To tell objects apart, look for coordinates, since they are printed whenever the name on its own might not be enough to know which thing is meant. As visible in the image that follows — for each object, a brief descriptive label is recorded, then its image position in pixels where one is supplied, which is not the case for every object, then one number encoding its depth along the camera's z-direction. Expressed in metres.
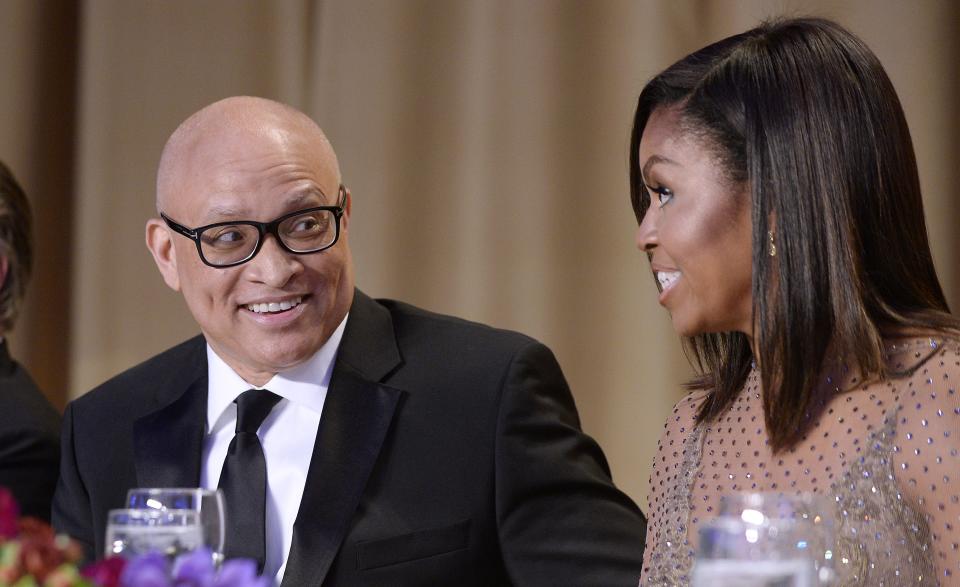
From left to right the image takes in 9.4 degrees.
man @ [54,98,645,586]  4.44
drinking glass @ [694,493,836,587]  3.53
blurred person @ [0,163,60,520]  4.66
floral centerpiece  3.37
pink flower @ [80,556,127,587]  3.42
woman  4.17
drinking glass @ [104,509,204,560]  4.02
